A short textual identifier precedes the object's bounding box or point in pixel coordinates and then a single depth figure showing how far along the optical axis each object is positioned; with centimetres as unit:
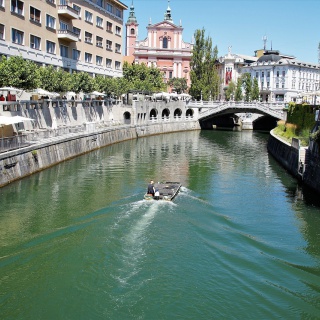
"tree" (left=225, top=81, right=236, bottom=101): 14325
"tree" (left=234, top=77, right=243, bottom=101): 12950
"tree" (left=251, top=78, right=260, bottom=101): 12469
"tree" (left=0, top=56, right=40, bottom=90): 4691
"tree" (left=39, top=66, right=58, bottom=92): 5597
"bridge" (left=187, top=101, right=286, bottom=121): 10106
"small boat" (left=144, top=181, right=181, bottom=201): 3338
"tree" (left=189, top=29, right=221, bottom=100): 11144
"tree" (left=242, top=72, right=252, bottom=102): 12481
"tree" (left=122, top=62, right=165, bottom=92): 10612
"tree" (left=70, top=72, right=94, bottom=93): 6744
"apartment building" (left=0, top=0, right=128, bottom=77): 5822
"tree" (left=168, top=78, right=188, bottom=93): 13462
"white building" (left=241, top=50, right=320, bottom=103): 14425
